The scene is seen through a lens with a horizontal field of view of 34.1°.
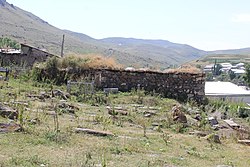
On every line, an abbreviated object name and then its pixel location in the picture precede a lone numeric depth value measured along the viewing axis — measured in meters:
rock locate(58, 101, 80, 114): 9.99
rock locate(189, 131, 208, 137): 9.25
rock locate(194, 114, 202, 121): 11.40
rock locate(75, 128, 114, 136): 7.71
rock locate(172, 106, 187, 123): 10.26
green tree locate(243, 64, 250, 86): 43.62
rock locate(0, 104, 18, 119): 7.99
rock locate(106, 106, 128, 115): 10.44
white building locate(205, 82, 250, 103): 29.45
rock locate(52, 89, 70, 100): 12.29
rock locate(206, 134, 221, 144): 8.69
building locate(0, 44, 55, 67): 19.34
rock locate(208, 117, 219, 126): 11.02
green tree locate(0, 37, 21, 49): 37.96
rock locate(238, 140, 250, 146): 9.05
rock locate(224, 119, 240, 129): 11.34
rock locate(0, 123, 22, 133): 6.93
